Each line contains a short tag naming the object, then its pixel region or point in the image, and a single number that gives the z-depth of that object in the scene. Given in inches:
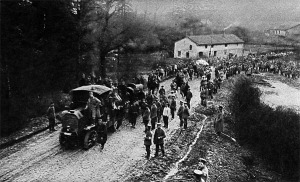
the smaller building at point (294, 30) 3322.3
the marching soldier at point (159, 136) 506.3
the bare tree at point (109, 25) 1166.3
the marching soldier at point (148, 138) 507.2
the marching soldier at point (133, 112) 667.4
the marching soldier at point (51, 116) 626.0
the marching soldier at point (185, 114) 652.7
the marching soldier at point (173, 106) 730.6
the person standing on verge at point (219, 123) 647.8
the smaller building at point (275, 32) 3395.2
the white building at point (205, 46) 2335.1
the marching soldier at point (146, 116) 644.7
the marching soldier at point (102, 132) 540.4
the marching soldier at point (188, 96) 804.1
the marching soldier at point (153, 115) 636.1
